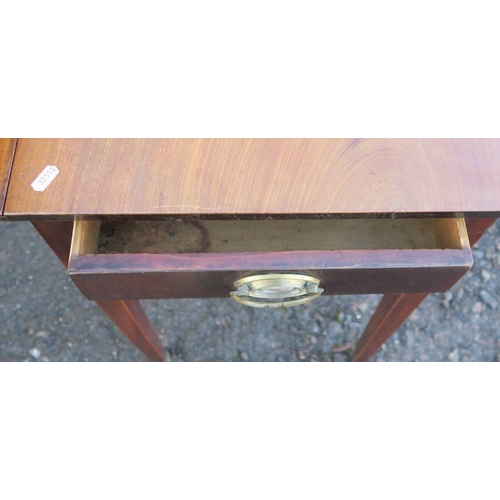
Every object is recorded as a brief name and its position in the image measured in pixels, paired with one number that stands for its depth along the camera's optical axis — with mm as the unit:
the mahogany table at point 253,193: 437
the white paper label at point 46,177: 441
